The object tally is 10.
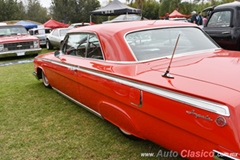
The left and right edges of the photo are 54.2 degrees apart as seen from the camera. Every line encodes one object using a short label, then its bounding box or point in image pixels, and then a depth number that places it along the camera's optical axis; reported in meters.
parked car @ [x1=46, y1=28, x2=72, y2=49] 12.65
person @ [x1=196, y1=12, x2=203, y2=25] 13.54
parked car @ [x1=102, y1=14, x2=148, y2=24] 17.64
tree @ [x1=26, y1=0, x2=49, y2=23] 46.59
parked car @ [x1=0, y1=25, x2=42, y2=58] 9.86
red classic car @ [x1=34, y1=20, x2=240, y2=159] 1.60
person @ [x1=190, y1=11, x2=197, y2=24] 14.41
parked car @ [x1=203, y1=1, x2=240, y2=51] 5.33
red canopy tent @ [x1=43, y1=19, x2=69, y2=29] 21.44
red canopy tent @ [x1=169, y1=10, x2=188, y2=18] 27.03
